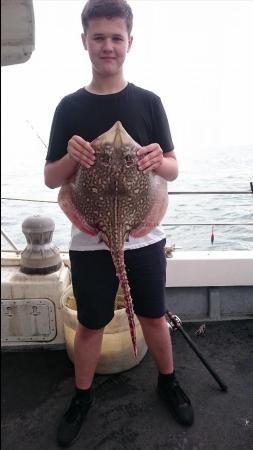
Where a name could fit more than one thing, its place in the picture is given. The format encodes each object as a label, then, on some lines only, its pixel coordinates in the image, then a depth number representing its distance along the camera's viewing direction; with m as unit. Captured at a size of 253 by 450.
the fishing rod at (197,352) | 2.41
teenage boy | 1.64
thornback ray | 1.49
